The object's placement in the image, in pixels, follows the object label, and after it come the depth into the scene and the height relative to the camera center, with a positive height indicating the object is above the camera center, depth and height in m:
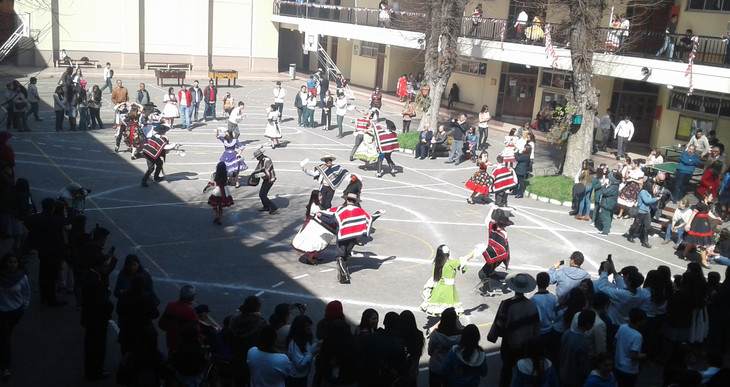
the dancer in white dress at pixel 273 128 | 24.09 -3.26
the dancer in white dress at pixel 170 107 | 26.08 -3.02
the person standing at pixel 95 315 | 8.53 -3.55
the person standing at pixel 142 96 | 25.77 -2.67
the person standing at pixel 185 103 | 26.72 -2.91
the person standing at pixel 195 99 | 27.66 -2.84
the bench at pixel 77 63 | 37.56 -2.43
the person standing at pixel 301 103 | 28.81 -2.78
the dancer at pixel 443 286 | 10.43 -3.51
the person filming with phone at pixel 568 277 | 10.09 -3.16
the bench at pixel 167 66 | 40.16 -2.36
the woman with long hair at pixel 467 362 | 7.24 -3.20
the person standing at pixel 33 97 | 24.34 -2.89
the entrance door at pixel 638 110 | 27.97 -1.96
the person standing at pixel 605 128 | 26.53 -2.59
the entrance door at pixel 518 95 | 34.25 -2.10
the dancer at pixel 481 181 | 19.00 -3.55
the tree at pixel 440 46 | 26.84 -0.04
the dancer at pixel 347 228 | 12.69 -3.37
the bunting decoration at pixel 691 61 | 22.08 +0.09
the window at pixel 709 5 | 24.36 +2.12
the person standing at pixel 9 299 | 8.50 -3.44
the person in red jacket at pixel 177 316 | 8.03 -3.28
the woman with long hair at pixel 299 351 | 7.30 -3.26
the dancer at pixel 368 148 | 21.64 -3.29
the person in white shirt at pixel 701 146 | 21.64 -2.43
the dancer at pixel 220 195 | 15.52 -3.65
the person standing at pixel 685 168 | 19.28 -2.81
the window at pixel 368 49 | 42.92 -0.58
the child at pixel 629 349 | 8.16 -3.33
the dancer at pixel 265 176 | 16.80 -3.41
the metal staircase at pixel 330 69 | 39.78 -2.02
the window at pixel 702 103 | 24.59 -1.33
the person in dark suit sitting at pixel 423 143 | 24.83 -3.47
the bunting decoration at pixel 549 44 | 24.06 +0.34
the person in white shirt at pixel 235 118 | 23.64 -2.93
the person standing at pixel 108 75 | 30.91 -2.39
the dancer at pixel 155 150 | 18.28 -3.24
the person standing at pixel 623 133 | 24.94 -2.57
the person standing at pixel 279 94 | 28.09 -2.40
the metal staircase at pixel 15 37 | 31.75 -1.13
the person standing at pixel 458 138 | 24.11 -3.10
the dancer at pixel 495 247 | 12.27 -3.40
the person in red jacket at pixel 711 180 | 18.47 -2.93
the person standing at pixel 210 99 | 28.34 -2.88
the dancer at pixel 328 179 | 15.50 -3.09
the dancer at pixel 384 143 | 21.28 -3.04
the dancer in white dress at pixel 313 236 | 13.41 -3.77
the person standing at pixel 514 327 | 8.45 -3.29
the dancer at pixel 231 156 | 18.81 -3.36
